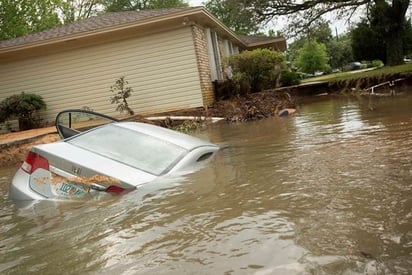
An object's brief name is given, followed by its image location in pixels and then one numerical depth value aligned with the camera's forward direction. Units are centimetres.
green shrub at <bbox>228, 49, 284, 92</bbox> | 1630
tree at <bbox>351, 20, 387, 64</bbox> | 2781
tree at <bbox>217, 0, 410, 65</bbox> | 2416
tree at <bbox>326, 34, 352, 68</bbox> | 7906
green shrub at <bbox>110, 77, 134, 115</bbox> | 1502
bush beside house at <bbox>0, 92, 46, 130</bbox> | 1545
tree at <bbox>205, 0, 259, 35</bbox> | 2414
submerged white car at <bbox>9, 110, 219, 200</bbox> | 403
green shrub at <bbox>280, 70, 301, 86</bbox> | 2508
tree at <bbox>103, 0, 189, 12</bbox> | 4806
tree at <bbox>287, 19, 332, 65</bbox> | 2594
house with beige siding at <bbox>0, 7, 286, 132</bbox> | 1512
